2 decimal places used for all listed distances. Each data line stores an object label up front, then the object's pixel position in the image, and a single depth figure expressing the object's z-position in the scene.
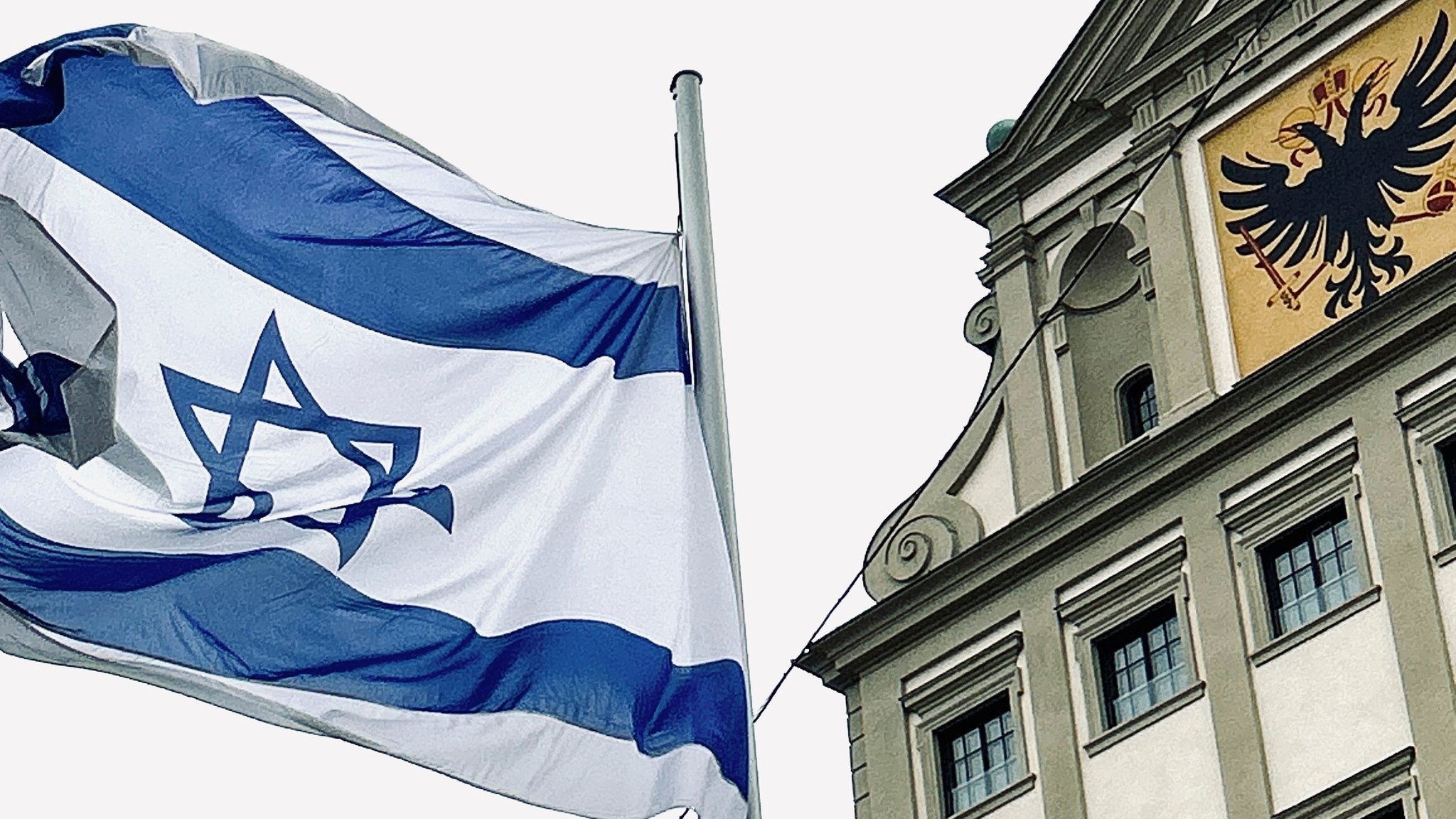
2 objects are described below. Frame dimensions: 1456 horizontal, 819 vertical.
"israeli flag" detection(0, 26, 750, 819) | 15.61
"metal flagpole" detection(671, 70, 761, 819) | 16.20
